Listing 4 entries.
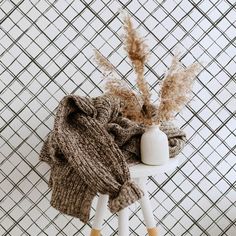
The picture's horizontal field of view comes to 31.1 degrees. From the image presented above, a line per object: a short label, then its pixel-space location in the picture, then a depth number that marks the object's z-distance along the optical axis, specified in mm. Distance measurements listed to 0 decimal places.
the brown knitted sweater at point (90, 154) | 1159
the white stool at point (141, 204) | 1242
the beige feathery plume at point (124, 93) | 1229
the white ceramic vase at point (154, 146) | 1269
